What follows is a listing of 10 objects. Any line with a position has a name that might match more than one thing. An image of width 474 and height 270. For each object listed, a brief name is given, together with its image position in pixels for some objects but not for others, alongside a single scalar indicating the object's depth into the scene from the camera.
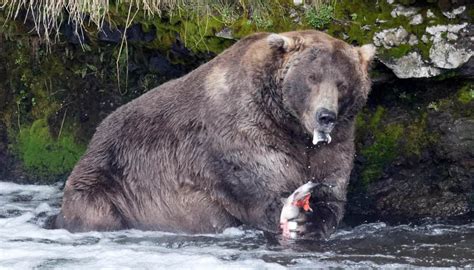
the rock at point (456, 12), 18.69
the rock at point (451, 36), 18.64
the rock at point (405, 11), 18.98
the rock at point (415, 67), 18.78
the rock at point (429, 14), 18.87
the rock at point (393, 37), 18.89
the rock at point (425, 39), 18.78
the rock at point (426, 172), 19.11
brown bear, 17.20
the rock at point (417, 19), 18.91
